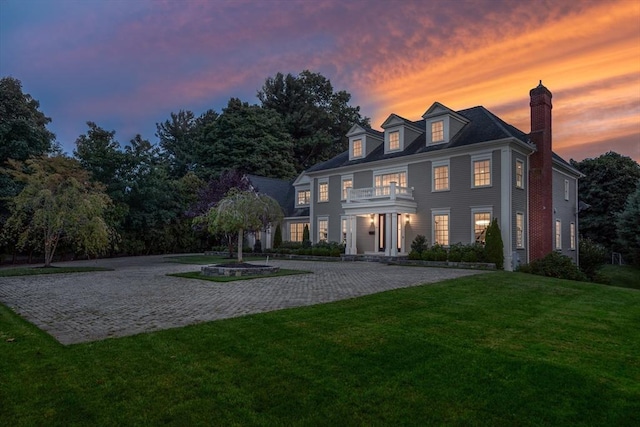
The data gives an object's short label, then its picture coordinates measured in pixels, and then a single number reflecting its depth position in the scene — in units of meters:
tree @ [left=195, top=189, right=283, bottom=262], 14.92
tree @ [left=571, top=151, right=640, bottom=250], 34.47
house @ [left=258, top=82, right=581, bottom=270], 19.53
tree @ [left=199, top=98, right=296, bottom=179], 41.91
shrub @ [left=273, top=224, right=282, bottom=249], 28.70
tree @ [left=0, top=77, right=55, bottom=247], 21.36
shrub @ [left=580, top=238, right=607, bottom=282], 22.31
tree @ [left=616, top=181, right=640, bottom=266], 24.48
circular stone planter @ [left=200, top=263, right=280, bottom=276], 13.86
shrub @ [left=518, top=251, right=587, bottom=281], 16.41
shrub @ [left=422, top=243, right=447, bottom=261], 18.88
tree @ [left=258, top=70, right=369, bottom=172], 49.22
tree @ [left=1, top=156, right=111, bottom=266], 16.78
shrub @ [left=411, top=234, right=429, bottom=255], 20.70
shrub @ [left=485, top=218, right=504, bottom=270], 17.80
